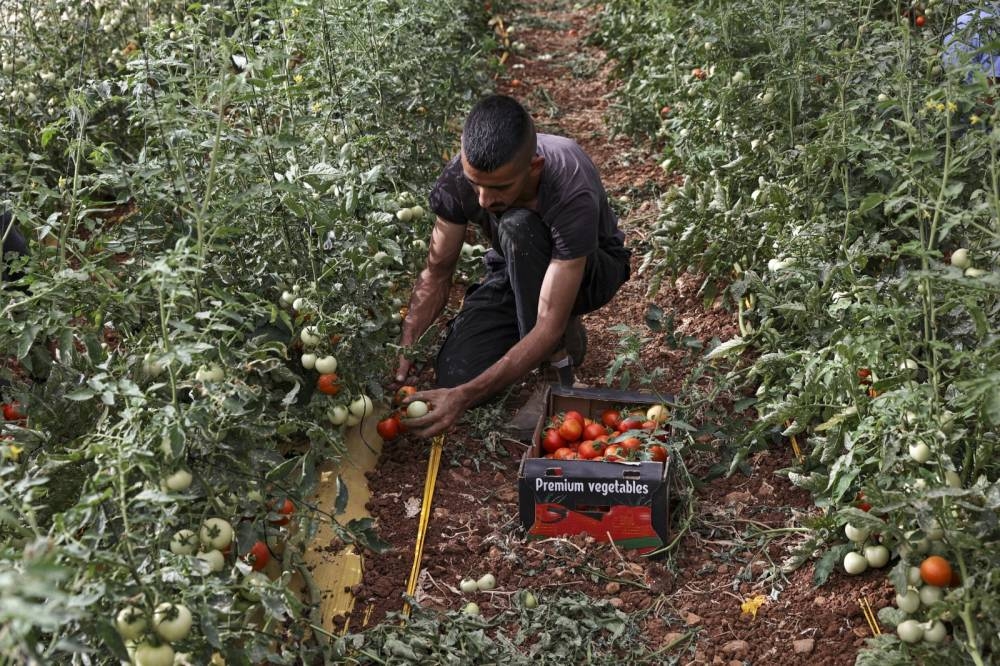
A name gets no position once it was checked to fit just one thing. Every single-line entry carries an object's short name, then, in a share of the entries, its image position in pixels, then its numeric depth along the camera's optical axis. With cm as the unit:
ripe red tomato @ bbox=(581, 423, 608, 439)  315
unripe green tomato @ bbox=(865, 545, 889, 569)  266
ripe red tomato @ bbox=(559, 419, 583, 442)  316
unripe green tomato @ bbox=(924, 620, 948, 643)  234
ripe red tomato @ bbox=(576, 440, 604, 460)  305
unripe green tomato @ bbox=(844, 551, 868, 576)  266
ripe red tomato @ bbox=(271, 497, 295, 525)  261
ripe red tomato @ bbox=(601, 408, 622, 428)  328
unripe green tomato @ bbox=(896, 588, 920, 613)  240
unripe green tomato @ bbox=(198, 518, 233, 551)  228
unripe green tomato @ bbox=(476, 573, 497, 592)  286
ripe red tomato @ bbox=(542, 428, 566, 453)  318
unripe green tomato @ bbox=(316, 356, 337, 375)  301
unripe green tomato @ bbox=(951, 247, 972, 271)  285
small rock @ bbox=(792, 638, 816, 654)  261
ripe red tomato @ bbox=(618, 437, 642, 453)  300
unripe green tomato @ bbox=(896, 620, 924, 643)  237
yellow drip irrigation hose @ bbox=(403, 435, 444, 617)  292
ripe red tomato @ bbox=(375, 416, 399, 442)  331
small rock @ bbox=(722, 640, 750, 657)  264
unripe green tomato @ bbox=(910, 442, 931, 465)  244
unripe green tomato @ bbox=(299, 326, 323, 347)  300
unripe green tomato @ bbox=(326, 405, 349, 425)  305
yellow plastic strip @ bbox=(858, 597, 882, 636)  260
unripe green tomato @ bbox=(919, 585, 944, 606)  237
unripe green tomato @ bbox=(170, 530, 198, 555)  221
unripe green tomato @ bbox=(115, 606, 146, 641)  190
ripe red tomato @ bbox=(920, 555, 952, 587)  234
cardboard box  286
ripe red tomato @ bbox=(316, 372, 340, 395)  309
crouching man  315
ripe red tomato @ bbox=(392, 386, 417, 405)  338
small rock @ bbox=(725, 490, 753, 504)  314
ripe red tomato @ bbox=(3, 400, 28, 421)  294
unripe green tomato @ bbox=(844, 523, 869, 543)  261
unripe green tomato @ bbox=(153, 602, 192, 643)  192
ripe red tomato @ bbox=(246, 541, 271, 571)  261
